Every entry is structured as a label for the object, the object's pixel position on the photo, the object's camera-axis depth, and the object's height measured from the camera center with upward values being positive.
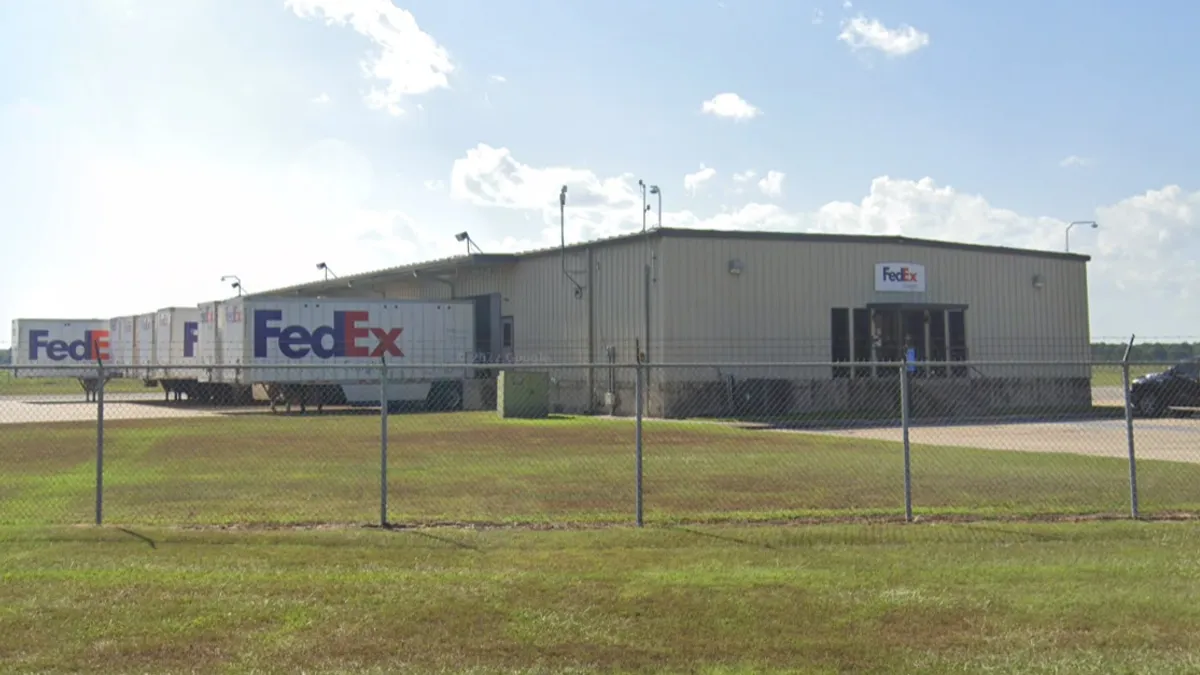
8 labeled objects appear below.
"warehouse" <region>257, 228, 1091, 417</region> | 31.72 +1.67
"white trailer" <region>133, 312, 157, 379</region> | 47.03 +1.57
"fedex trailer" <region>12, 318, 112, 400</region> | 55.25 +1.91
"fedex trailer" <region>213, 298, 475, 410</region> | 35.03 +1.05
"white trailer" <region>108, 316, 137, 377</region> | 49.91 +1.78
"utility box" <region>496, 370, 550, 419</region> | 30.56 -0.68
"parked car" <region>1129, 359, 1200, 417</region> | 29.19 -0.67
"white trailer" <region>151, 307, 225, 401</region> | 42.06 +1.15
